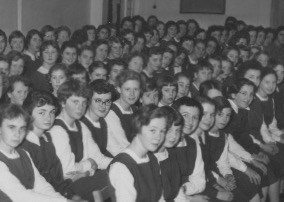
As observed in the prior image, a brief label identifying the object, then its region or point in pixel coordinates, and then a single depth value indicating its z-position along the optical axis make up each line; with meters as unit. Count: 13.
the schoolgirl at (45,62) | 5.47
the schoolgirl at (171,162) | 3.26
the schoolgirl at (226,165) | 3.99
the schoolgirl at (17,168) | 2.77
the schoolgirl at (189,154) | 3.56
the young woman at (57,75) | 4.74
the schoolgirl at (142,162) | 2.87
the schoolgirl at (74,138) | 3.57
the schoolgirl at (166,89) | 4.80
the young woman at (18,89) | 4.28
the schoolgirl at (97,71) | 5.17
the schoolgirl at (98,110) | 4.14
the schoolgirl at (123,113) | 4.32
